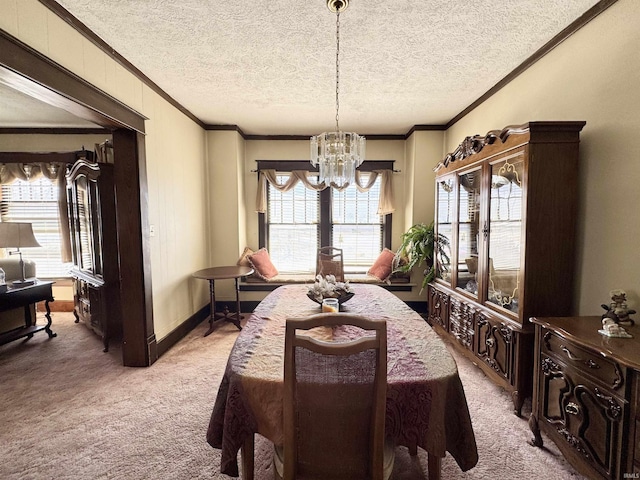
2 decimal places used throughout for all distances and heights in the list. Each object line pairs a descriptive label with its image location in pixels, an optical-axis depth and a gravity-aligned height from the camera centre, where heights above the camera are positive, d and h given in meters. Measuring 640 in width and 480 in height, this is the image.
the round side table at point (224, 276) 3.56 -0.67
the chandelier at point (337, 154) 2.30 +0.54
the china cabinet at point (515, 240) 1.96 -0.16
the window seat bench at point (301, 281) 4.30 -0.92
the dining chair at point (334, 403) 0.99 -0.65
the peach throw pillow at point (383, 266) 4.37 -0.69
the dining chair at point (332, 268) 3.46 -0.57
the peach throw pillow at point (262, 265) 4.34 -0.66
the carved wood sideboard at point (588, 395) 1.27 -0.90
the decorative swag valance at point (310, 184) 4.56 +0.58
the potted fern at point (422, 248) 3.52 -0.36
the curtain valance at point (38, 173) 4.20 +0.73
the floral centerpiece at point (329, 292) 2.19 -0.54
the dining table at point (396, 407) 1.22 -0.80
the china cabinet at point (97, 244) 3.07 -0.23
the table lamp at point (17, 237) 3.22 -0.15
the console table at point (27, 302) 3.10 -0.88
